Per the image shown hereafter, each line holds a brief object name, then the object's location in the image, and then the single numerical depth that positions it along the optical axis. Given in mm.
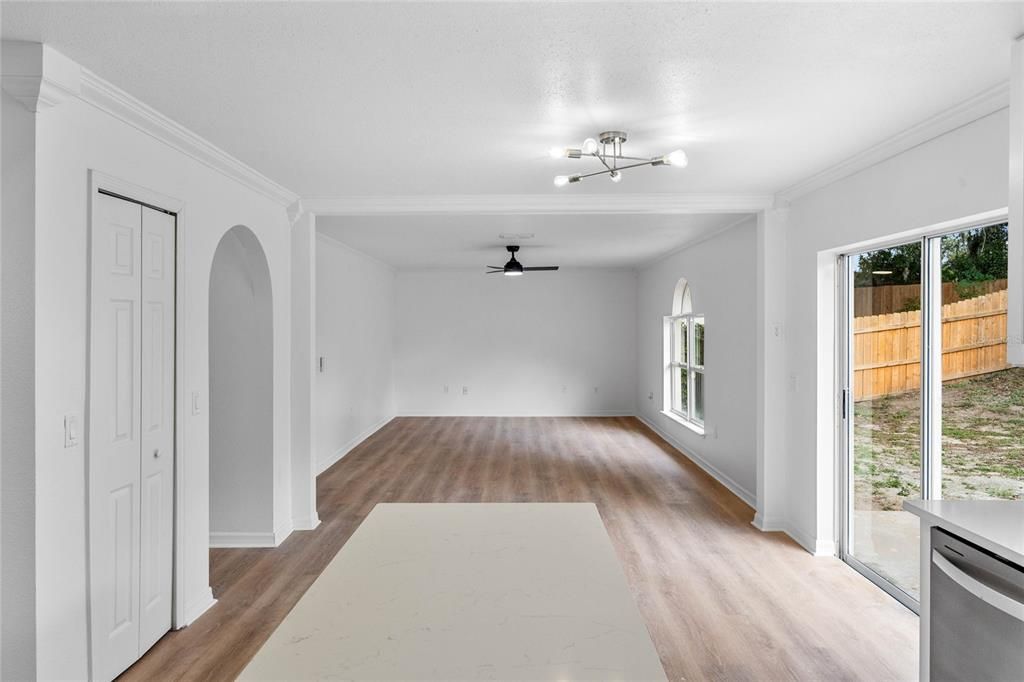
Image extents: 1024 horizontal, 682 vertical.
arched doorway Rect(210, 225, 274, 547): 4016
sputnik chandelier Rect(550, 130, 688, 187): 2718
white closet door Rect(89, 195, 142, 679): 2340
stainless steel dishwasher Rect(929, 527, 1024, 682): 1655
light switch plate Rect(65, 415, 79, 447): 2170
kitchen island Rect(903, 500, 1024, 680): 1663
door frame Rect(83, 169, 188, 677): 2930
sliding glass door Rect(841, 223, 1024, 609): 2631
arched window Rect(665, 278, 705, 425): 6770
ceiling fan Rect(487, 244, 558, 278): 6944
